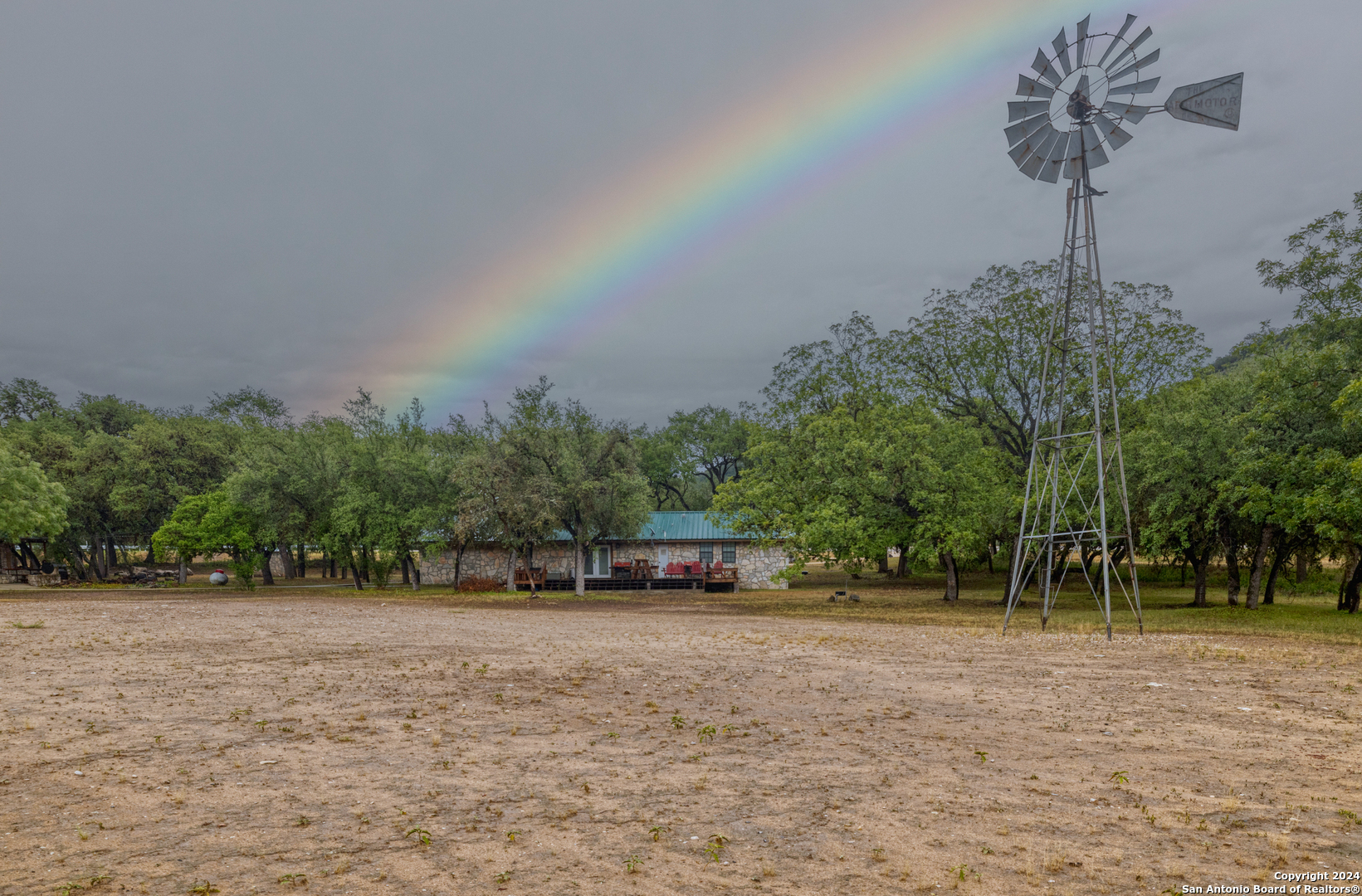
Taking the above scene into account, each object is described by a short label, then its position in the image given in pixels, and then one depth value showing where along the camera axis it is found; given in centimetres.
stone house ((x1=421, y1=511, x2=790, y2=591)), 4466
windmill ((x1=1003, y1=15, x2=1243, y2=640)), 1792
